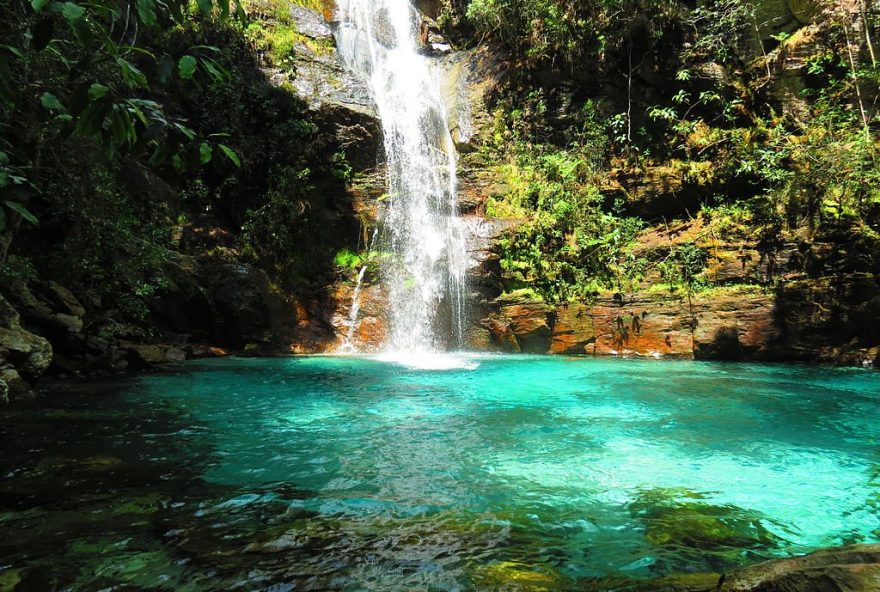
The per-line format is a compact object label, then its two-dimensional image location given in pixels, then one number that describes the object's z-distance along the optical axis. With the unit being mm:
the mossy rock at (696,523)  2543
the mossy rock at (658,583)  1910
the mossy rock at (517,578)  2104
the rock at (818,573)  1396
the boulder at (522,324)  12070
